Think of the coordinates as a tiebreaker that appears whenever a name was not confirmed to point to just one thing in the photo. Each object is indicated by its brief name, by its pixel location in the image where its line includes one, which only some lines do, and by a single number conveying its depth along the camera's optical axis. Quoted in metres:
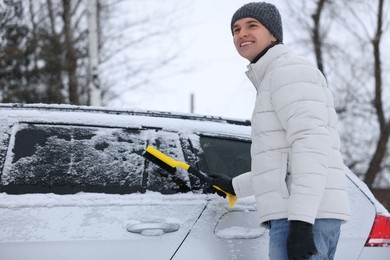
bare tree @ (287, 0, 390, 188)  14.70
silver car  2.39
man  1.99
